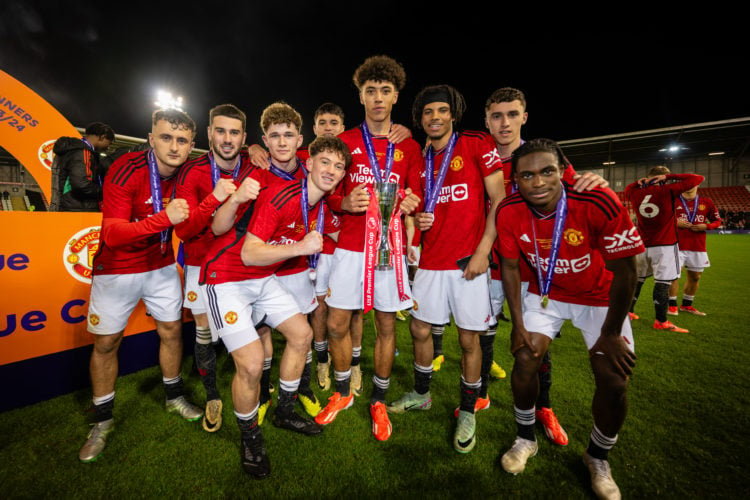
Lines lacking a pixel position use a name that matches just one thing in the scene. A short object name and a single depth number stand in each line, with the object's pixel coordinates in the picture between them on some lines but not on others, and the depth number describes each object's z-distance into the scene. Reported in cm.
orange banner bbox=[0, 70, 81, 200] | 517
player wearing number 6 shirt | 518
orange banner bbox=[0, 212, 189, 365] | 272
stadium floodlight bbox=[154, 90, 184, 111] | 1288
